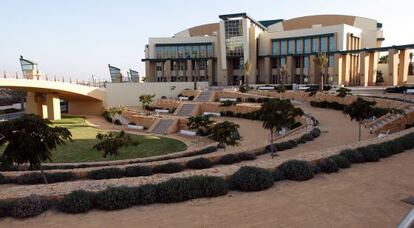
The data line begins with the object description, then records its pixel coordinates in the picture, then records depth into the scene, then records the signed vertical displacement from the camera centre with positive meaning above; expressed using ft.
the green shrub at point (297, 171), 38.86 -10.22
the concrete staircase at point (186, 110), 171.51 -16.68
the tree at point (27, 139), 47.24 -7.89
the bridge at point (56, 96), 171.63 -11.27
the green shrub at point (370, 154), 46.32 -10.37
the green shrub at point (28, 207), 30.94 -10.75
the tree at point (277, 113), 70.79 -7.76
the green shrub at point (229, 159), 63.00 -14.41
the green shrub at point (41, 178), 54.80 -14.83
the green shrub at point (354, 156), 45.51 -10.31
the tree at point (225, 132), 83.35 -13.11
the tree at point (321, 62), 181.27 +4.32
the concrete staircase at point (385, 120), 96.58 -13.22
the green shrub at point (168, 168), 57.67 -14.42
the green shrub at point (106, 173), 55.05 -14.50
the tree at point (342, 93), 143.54 -8.52
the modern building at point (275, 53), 235.61 +13.22
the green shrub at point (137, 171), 56.44 -14.51
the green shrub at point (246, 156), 63.87 -14.28
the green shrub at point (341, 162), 43.23 -10.42
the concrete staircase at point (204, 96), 197.22 -12.12
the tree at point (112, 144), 84.02 -15.41
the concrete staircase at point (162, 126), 146.84 -20.74
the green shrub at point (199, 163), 59.57 -14.28
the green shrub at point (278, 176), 38.72 -10.62
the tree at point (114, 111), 169.92 -16.35
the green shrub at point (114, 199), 32.22 -10.62
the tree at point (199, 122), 107.96 -14.12
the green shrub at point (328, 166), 41.50 -10.43
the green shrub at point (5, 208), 31.04 -10.78
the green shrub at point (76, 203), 31.63 -10.67
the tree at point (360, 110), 80.74 -8.50
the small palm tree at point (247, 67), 224.98 +3.11
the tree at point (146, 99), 188.37 -12.41
